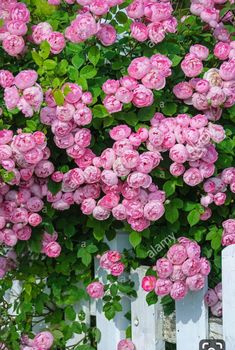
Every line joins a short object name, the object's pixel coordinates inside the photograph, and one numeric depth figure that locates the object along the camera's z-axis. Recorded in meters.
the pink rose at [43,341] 2.59
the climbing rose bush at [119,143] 2.25
